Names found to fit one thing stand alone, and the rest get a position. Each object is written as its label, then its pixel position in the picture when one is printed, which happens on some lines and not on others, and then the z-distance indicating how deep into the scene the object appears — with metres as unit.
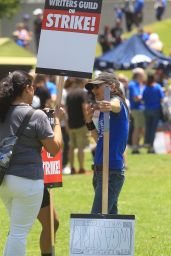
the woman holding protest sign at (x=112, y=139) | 14.20
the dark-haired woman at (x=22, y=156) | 12.80
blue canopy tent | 47.42
